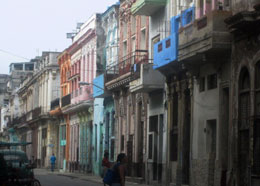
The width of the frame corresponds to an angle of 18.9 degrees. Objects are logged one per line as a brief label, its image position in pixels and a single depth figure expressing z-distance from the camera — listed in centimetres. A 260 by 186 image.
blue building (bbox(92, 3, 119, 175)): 4603
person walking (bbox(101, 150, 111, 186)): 3019
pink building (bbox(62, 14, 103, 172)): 5159
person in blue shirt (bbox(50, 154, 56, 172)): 6105
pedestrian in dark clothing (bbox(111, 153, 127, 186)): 1675
